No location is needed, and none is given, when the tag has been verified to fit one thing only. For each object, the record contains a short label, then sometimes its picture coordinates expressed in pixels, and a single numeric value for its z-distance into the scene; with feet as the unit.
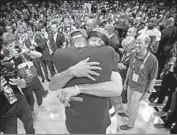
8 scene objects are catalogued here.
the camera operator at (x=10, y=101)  6.60
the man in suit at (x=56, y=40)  14.88
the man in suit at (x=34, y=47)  13.29
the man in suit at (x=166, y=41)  14.51
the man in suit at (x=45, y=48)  13.68
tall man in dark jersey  3.20
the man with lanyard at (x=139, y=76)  8.07
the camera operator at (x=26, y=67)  8.67
